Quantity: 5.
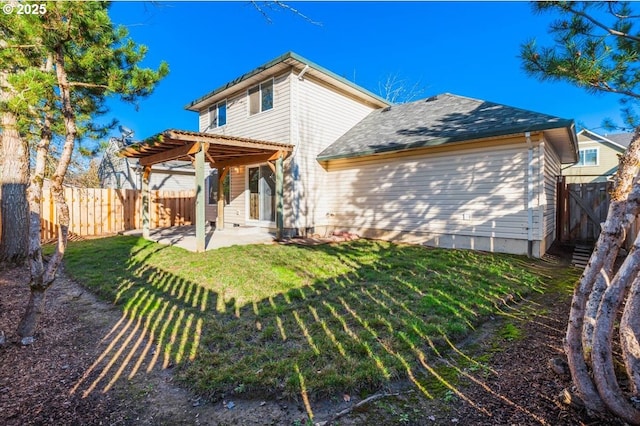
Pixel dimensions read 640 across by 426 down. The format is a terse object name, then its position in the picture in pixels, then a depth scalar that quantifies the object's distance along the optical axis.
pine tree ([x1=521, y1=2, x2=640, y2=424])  1.75
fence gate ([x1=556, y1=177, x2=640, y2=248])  8.74
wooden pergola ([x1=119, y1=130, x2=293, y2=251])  7.00
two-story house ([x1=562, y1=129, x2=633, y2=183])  20.36
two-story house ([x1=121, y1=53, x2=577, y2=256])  7.19
